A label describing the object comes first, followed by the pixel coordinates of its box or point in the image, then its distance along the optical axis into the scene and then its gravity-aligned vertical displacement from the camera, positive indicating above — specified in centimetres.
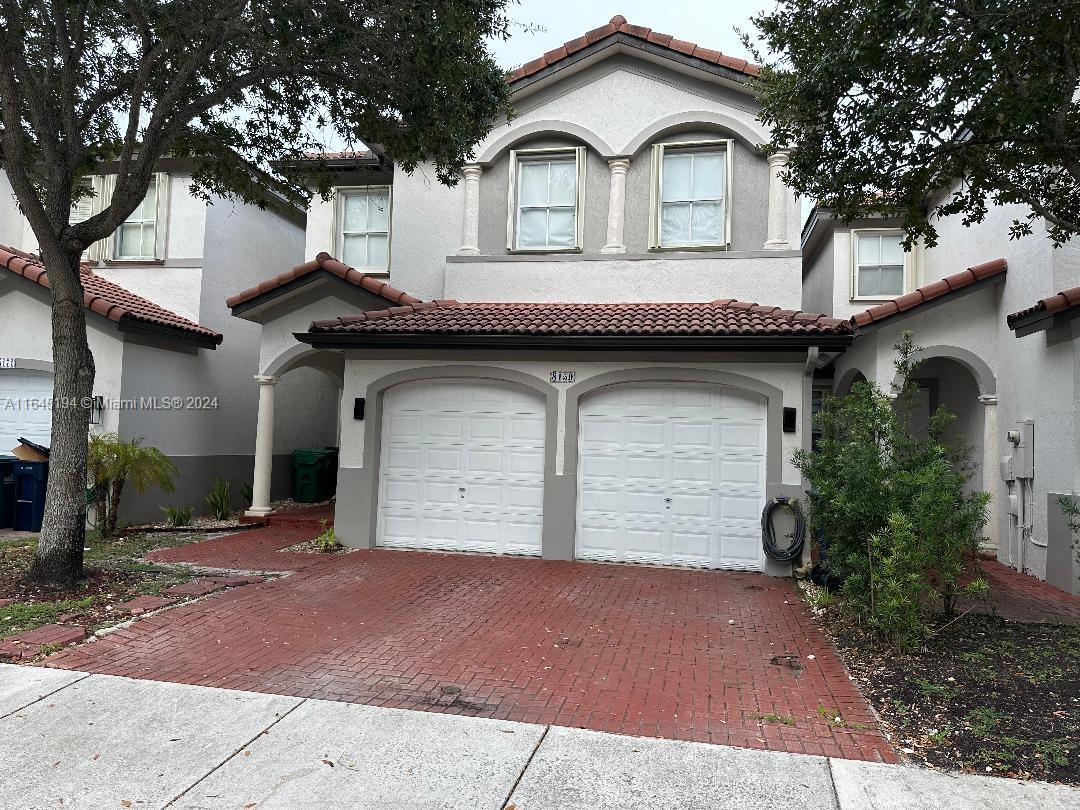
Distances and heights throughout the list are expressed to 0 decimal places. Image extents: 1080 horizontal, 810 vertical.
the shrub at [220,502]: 1288 -133
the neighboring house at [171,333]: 1198 +169
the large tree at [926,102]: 561 +310
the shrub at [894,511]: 580 -50
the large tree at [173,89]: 746 +424
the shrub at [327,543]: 1020 -159
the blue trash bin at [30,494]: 1110 -113
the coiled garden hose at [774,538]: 900 -108
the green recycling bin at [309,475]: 1505 -89
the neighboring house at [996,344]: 852 +164
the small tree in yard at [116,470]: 1036 -65
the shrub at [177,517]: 1209 -152
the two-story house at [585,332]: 952 +150
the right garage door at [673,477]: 948 -41
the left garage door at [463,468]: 1020 -44
